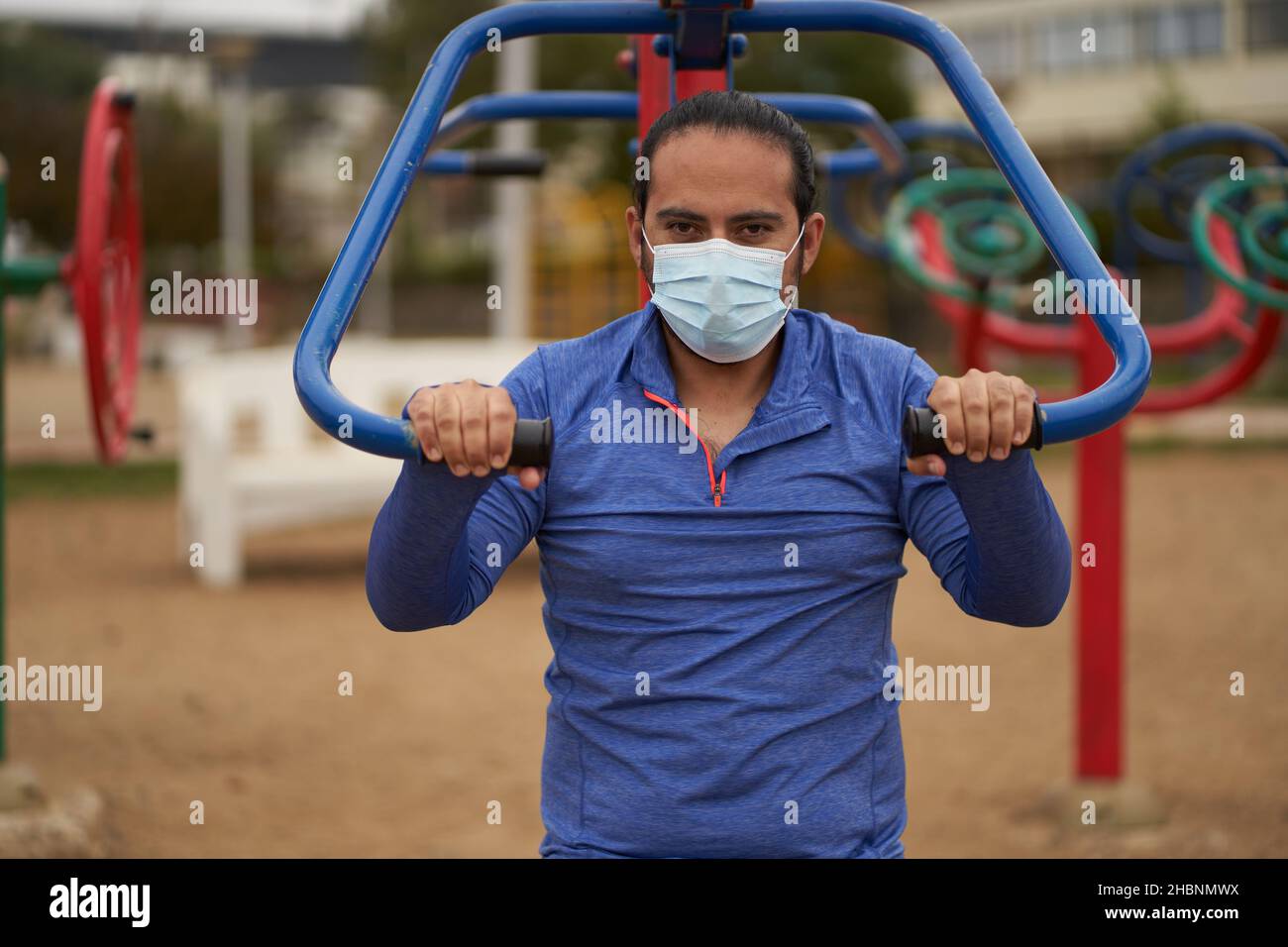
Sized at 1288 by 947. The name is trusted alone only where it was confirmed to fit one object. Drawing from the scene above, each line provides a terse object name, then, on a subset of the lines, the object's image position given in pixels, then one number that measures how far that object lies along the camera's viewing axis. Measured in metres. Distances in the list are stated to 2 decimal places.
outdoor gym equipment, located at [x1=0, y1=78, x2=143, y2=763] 3.39
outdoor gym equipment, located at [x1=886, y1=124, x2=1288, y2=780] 3.96
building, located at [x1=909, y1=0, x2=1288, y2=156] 28.25
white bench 7.16
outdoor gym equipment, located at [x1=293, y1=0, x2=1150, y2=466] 1.43
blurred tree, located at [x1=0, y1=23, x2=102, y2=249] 14.44
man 1.43
